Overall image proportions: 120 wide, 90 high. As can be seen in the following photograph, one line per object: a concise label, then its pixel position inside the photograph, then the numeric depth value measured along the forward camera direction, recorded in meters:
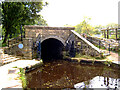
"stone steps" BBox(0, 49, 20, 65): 7.54
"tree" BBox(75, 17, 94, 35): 25.75
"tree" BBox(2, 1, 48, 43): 12.51
